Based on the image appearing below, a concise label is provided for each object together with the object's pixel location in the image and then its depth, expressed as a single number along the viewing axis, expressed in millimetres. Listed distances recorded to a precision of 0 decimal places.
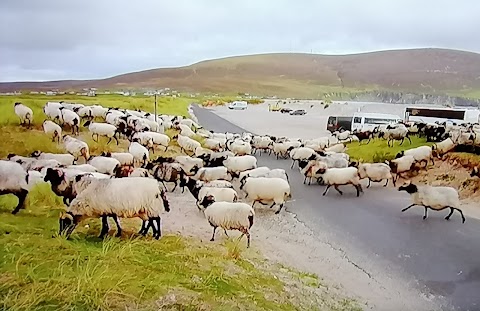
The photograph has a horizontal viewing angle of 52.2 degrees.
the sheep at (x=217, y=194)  5035
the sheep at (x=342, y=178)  6531
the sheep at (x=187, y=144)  9281
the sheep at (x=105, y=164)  5457
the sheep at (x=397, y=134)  9359
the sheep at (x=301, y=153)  8648
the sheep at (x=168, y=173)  6184
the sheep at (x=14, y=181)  3664
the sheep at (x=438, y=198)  5148
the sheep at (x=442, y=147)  7617
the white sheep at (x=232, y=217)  4098
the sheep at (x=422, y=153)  7523
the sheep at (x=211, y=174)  6523
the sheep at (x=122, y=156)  6299
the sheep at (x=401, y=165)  7176
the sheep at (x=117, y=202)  3363
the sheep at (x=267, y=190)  5441
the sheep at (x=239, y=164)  7301
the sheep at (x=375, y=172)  6859
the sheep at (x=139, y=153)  7012
